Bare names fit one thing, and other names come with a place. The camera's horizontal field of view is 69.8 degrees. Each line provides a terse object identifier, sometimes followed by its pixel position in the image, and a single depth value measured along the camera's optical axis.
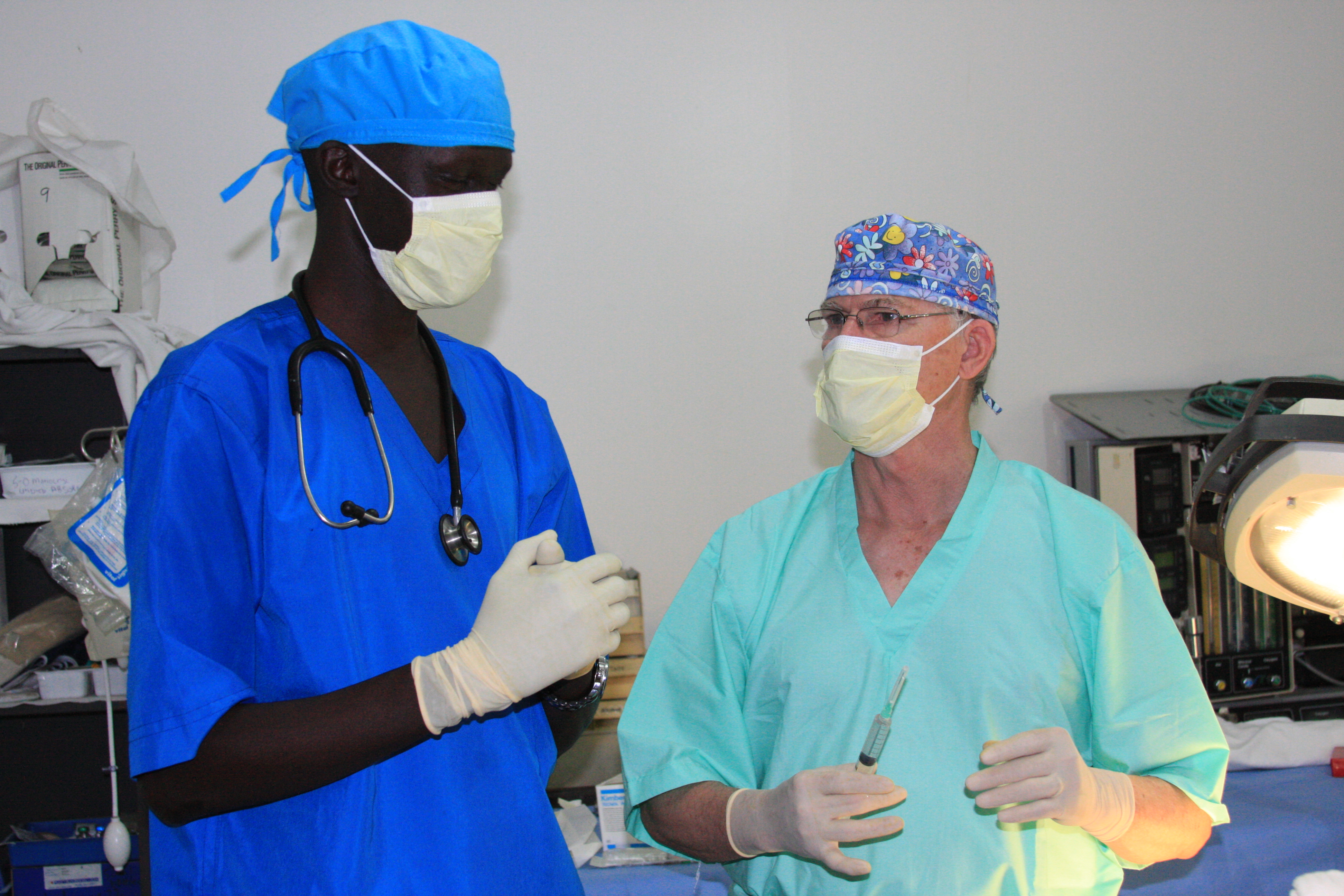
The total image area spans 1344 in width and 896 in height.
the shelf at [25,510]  2.11
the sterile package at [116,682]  2.10
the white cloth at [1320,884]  1.28
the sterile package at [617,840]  2.02
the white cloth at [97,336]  2.12
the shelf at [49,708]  2.06
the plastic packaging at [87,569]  2.02
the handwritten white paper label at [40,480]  2.12
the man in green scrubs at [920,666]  1.07
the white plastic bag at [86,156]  2.26
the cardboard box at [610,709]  2.34
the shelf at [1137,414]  2.44
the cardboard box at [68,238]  2.26
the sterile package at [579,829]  2.02
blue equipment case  2.09
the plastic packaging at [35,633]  2.14
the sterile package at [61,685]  2.09
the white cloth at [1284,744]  2.29
